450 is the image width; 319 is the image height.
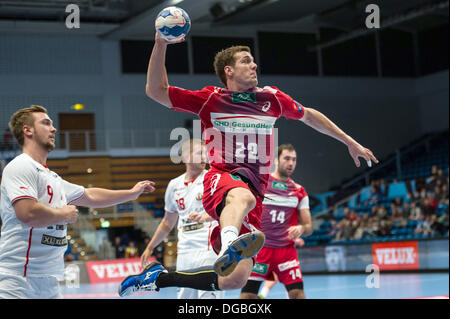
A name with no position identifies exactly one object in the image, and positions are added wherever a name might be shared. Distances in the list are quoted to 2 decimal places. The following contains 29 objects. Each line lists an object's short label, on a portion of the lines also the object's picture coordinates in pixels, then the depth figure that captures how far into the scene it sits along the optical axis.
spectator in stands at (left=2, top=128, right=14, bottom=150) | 21.28
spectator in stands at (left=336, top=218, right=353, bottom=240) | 19.47
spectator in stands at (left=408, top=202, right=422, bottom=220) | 18.58
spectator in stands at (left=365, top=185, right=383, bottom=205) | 20.41
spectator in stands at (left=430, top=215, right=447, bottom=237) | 17.39
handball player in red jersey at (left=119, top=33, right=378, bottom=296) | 4.84
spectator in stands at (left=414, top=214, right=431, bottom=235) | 17.92
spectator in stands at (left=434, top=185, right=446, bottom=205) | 18.52
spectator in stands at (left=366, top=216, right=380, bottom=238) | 18.90
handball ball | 4.51
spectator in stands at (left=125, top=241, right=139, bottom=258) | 19.75
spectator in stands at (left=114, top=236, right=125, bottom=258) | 19.72
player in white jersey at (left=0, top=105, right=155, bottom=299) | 4.46
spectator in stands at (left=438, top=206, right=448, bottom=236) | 17.36
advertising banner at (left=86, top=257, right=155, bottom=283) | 19.53
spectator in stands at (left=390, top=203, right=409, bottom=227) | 18.75
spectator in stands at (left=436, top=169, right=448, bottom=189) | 18.77
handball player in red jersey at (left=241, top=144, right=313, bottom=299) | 7.64
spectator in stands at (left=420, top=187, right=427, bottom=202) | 18.98
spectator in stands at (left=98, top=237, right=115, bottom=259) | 19.75
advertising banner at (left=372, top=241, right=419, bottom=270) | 17.73
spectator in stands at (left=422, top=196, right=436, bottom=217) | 18.22
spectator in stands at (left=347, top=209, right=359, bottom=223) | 19.61
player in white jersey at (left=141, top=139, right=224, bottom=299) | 6.95
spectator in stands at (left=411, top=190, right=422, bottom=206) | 19.02
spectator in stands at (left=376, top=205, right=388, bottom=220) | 19.09
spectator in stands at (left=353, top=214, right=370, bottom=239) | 19.11
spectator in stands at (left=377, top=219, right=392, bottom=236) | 18.70
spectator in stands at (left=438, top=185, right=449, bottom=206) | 18.30
